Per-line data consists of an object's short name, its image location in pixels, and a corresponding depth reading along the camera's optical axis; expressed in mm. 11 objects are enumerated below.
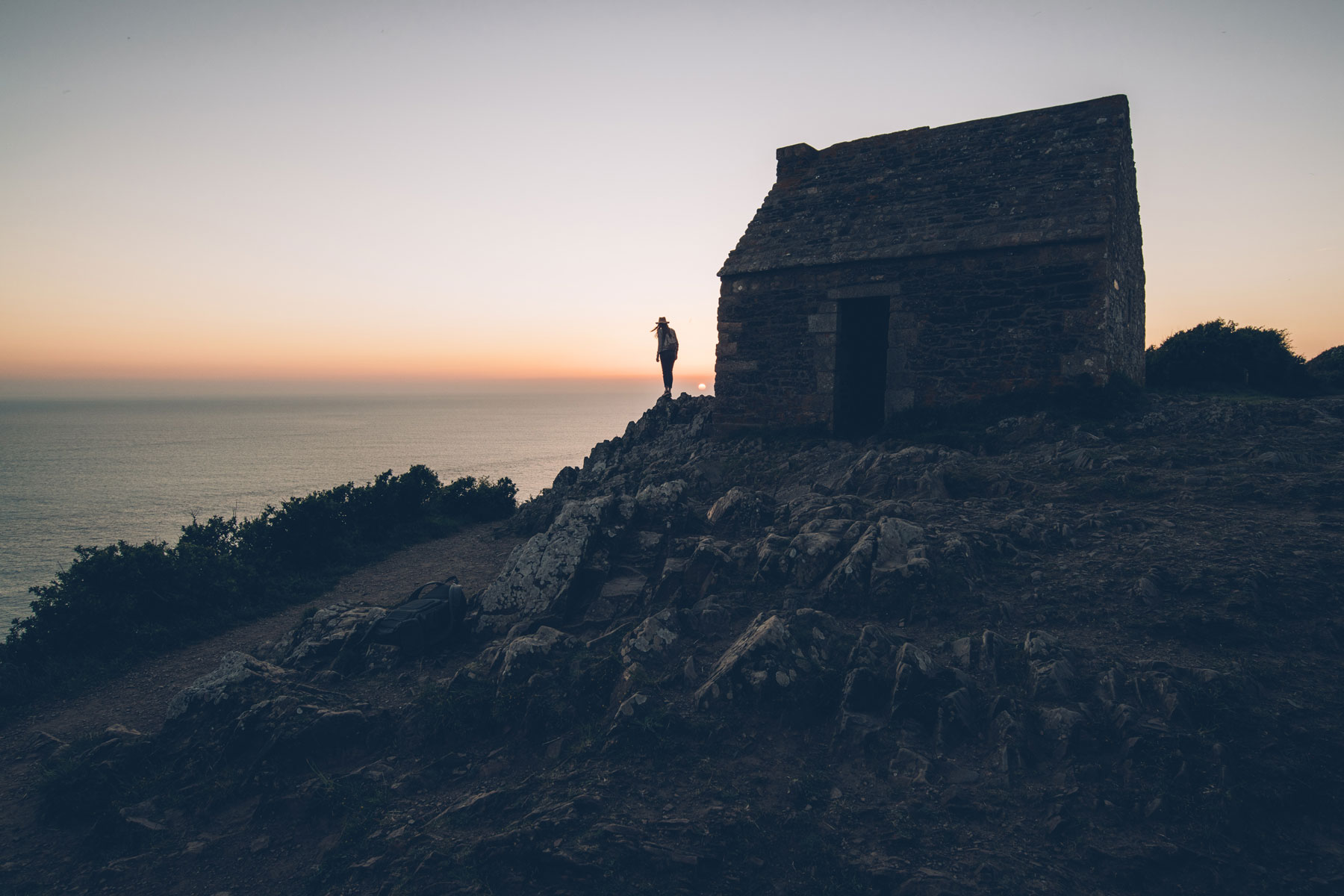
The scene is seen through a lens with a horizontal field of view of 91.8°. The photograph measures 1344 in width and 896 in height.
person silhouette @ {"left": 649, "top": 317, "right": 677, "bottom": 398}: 21234
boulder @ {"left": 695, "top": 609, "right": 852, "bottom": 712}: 6883
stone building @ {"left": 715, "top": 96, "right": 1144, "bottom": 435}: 13523
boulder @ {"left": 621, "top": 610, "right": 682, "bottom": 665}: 8047
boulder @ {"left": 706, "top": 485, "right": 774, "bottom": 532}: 11211
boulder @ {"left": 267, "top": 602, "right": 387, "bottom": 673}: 9820
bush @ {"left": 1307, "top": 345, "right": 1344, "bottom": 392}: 19359
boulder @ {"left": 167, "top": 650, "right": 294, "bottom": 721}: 8469
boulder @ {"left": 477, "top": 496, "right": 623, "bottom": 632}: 10215
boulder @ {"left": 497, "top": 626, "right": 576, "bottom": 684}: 8156
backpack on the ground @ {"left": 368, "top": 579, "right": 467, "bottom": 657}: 9727
